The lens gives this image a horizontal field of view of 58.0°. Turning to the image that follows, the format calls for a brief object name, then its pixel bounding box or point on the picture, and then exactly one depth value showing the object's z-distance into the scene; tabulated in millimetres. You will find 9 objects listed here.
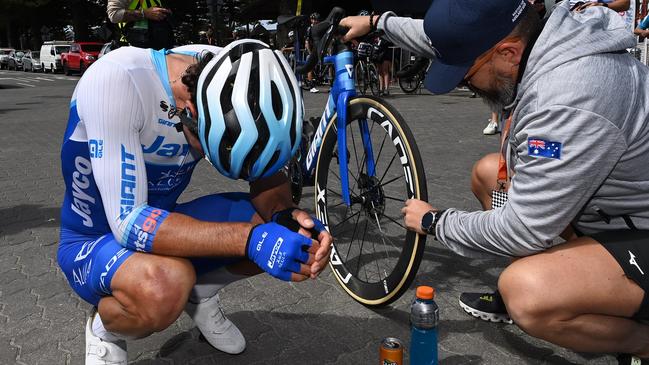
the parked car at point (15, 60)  40191
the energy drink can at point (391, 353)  2053
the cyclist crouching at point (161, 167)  1959
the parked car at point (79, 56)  29344
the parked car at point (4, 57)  43394
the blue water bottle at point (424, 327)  2188
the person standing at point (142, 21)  4422
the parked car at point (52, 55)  33750
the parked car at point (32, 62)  36906
